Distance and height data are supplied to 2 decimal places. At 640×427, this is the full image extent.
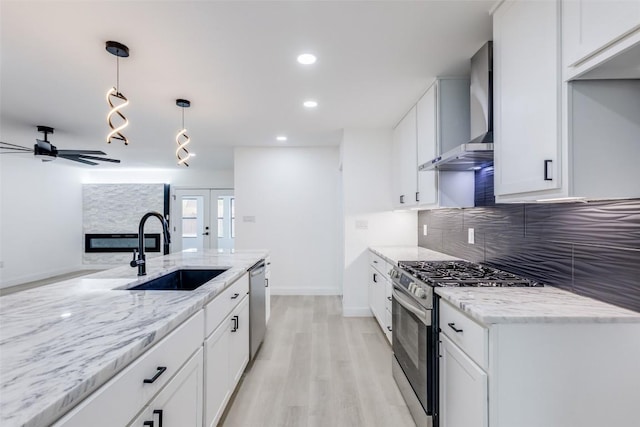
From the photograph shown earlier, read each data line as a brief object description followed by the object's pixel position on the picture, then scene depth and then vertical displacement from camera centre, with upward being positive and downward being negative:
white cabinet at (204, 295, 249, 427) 1.75 -0.93
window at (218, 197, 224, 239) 8.39 +0.00
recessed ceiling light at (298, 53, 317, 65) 2.41 +1.22
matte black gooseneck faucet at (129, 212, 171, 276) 2.06 -0.26
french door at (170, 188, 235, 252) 8.39 -0.06
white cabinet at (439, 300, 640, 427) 1.24 -0.61
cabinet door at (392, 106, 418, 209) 3.40 +0.63
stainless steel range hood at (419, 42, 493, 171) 1.95 +0.65
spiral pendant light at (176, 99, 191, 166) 3.32 +1.19
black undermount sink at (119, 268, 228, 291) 2.48 -0.48
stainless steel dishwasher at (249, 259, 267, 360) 2.81 -0.85
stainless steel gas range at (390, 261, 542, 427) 1.80 -0.65
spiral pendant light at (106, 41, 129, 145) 2.21 +1.18
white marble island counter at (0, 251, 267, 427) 0.72 -0.40
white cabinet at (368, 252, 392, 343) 3.18 -0.84
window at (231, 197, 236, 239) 8.39 -0.02
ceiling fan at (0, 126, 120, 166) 4.05 +0.86
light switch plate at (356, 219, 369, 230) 4.41 -0.10
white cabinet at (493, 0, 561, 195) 1.35 +0.57
